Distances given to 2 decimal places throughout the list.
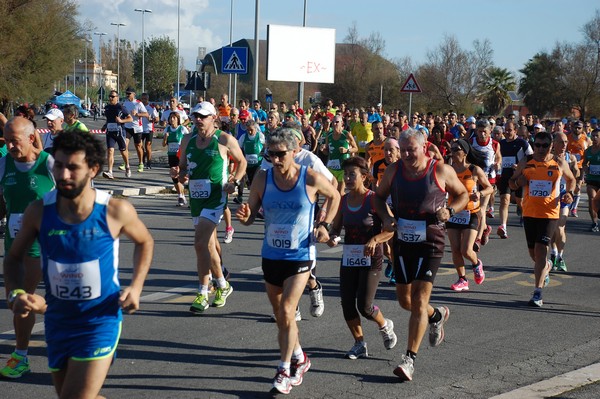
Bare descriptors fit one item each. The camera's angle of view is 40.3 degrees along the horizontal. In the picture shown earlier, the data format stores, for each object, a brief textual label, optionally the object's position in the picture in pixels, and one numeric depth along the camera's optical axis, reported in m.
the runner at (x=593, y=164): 15.16
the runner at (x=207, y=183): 8.53
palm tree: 67.98
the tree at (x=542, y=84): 65.94
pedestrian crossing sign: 22.83
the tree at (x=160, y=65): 78.94
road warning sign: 25.65
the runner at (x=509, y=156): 15.52
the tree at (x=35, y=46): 36.94
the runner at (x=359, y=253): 6.89
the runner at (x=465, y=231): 10.12
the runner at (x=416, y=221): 6.51
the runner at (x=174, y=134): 18.28
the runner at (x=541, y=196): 9.34
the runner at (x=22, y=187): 6.21
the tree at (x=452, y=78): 62.06
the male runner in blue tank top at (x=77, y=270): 4.23
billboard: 31.95
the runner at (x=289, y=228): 6.24
